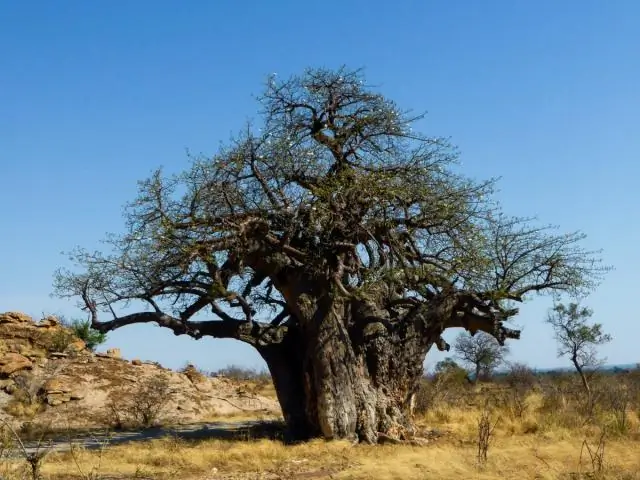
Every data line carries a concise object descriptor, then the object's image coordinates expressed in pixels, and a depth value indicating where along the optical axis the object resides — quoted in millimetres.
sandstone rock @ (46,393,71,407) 19062
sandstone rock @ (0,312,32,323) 22719
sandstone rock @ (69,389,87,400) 19609
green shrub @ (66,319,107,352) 25234
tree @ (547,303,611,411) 29984
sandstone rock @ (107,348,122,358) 23891
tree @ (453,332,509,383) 41219
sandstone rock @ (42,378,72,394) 19500
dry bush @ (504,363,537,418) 15453
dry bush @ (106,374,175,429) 17906
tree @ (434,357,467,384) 31888
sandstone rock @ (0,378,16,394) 19172
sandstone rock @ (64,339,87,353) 22438
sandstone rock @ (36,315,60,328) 23041
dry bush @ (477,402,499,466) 9523
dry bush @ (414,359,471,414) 17641
